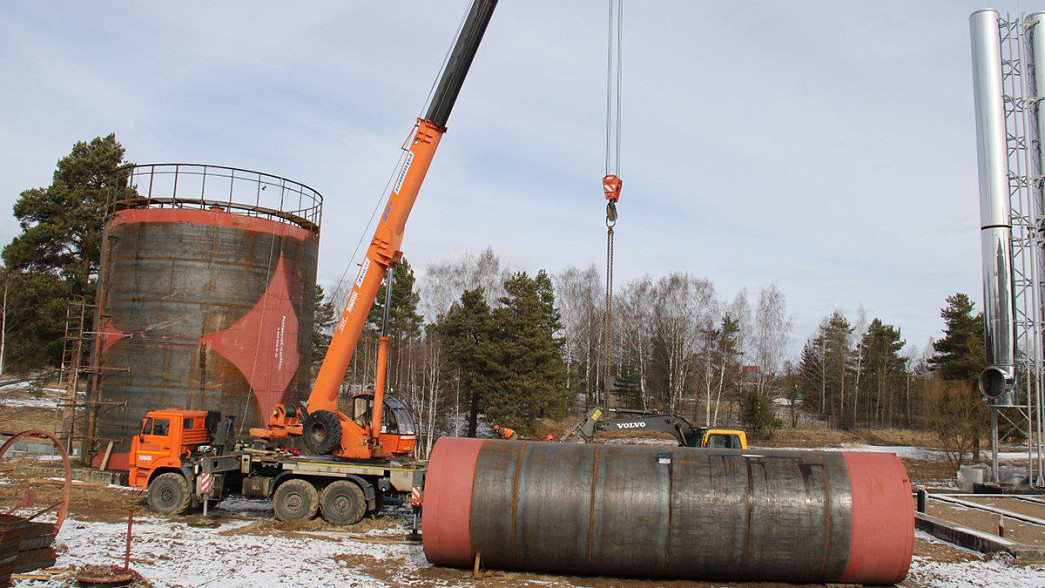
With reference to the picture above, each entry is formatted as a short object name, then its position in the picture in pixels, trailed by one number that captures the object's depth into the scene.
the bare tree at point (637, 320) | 61.44
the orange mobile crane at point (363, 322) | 17.50
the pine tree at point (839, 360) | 64.75
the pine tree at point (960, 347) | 42.33
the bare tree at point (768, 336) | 63.31
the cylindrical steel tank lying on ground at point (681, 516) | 11.26
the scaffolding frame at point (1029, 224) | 24.44
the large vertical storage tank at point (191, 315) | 22.34
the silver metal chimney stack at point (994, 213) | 24.52
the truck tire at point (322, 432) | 17.38
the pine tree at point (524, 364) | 41.12
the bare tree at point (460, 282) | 61.78
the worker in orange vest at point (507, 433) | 16.00
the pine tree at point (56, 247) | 37.09
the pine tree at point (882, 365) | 62.66
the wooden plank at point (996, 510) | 17.91
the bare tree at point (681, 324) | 52.34
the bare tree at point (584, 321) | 57.34
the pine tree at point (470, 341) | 43.47
